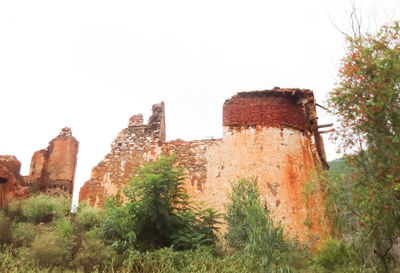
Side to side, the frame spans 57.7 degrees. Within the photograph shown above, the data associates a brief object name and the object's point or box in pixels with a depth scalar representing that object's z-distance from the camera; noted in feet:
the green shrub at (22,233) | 34.87
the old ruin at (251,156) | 42.98
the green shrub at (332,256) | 34.47
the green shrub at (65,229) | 34.48
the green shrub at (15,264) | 26.94
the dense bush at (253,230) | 29.91
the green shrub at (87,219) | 39.90
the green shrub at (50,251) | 29.96
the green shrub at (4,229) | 34.88
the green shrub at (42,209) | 41.29
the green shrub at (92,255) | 30.55
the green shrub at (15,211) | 41.44
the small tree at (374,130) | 27.22
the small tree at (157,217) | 34.24
